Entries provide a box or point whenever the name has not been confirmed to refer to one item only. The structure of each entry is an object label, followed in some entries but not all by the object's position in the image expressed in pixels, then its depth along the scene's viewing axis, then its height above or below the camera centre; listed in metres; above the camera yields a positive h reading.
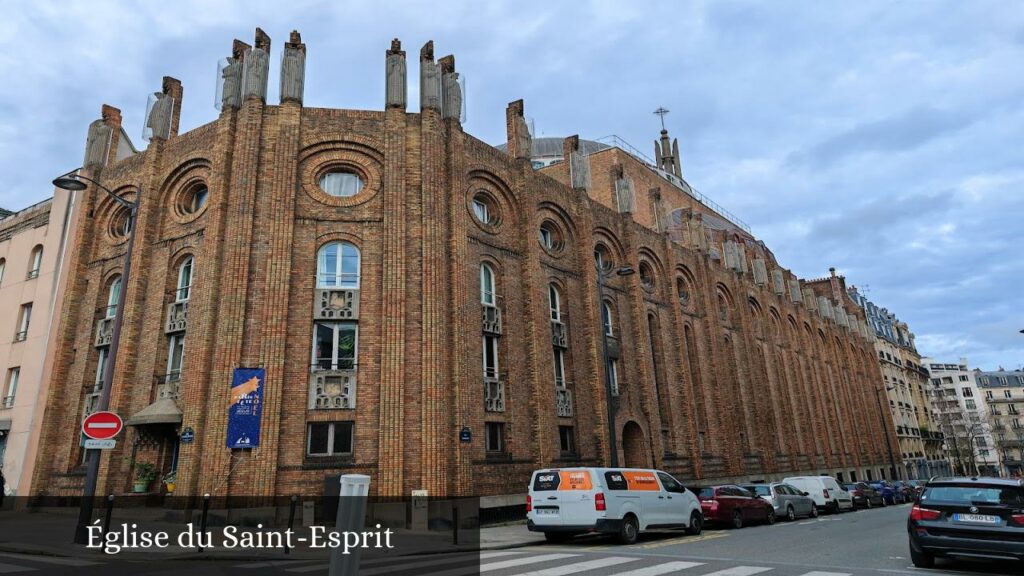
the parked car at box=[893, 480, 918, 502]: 32.09 -1.63
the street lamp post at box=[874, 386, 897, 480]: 51.92 -0.14
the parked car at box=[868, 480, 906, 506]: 29.78 -1.64
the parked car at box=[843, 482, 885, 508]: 26.57 -1.53
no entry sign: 11.91 +1.25
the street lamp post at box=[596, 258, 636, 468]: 17.56 +1.64
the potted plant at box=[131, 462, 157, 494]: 18.18 +0.39
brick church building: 17.39 +5.57
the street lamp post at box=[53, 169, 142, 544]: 12.10 +1.80
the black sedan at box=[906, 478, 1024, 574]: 8.51 -0.91
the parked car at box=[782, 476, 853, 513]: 22.82 -1.08
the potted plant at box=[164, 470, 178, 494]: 17.03 +0.26
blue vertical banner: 16.48 +2.05
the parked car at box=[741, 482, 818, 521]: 19.38 -1.12
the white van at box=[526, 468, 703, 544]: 12.83 -0.67
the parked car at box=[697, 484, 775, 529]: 16.75 -1.10
